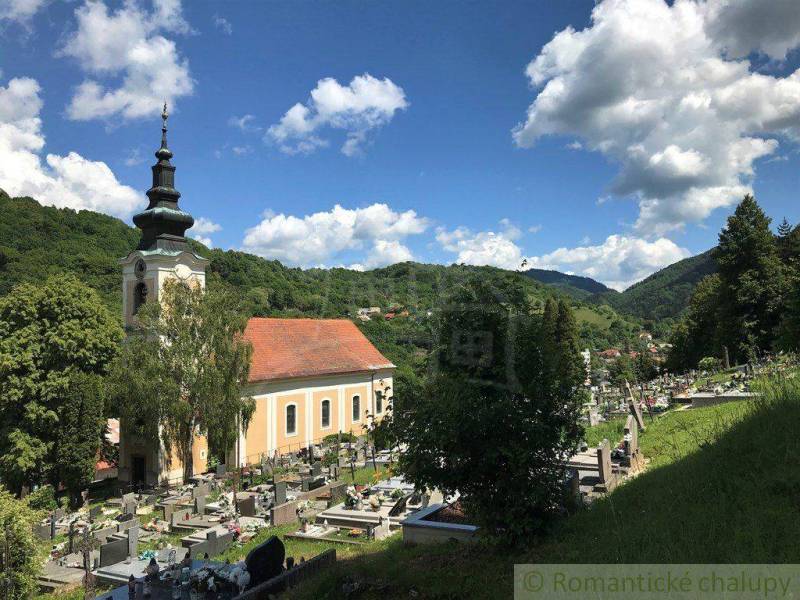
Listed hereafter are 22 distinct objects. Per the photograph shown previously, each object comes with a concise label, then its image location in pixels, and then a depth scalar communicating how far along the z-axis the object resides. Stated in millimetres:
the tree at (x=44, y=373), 24359
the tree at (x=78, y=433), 24750
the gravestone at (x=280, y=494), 19688
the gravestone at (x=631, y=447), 13621
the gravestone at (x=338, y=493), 19234
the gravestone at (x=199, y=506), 19656
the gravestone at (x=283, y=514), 17375
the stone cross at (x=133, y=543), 15453
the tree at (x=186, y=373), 24844
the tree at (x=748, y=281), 36656
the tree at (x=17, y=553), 11250
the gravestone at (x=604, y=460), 12450
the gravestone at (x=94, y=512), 21100
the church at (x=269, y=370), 27969
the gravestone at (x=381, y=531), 14203
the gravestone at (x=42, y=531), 19217
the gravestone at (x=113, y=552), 14680
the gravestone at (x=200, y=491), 21600
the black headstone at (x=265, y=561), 10039
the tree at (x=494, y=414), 8156
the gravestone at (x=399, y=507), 15719
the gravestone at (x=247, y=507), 18922
